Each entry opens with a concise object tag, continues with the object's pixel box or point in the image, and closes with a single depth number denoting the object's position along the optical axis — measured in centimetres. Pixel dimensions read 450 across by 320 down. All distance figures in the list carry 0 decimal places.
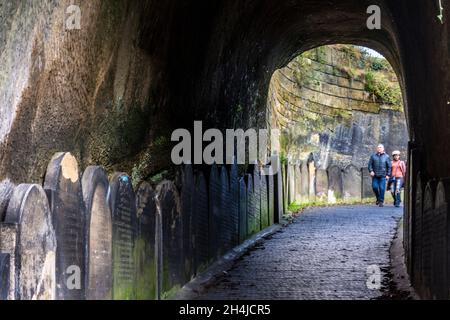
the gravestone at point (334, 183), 1895
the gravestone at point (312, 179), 1840
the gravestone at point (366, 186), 1920
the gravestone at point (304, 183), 1778
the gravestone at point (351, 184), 1914
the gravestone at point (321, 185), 1877
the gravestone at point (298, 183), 1715
